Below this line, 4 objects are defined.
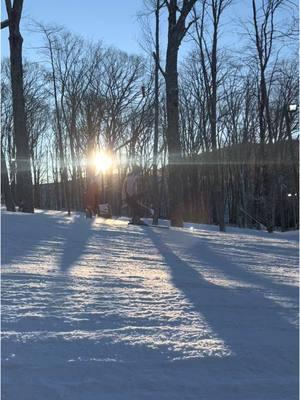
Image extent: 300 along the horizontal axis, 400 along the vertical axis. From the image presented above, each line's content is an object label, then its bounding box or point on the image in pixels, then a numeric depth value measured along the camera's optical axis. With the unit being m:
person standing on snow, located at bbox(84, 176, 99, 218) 19.69
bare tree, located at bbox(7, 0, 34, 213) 15.00
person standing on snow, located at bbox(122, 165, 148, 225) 13.59
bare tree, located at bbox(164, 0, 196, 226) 14.70
